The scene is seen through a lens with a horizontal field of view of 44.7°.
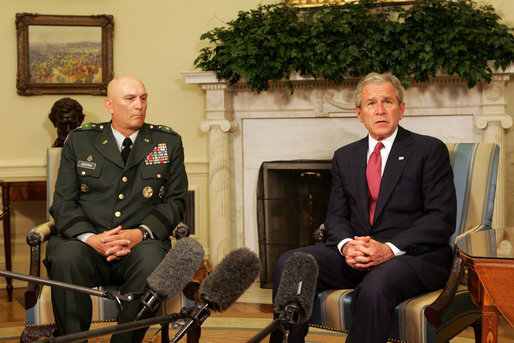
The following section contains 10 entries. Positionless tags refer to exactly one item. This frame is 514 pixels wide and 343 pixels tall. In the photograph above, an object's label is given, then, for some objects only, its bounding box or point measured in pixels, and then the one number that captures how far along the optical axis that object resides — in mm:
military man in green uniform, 2654
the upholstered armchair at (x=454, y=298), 2314
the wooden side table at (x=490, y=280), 1946
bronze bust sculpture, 4426
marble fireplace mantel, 4449
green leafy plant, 4094
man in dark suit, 2508
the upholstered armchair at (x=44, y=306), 2559
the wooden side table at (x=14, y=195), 4301
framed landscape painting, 4816
